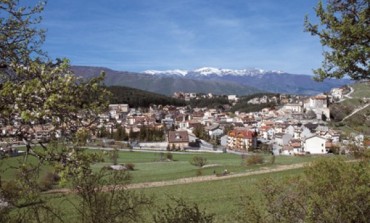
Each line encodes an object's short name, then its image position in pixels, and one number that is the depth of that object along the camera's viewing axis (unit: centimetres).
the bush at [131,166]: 6330
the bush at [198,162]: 6481
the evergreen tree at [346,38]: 863
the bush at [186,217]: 880
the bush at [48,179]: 3076
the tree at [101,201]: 816
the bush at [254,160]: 5982
